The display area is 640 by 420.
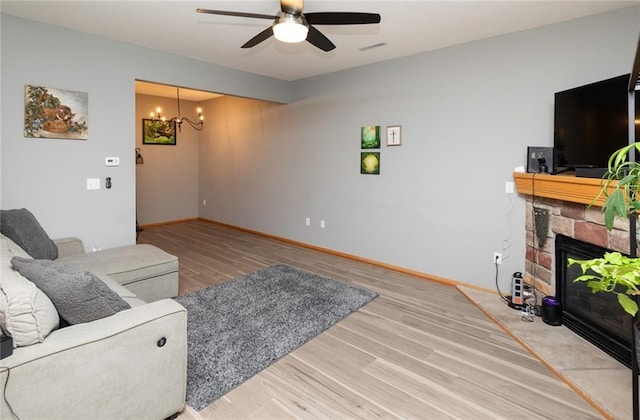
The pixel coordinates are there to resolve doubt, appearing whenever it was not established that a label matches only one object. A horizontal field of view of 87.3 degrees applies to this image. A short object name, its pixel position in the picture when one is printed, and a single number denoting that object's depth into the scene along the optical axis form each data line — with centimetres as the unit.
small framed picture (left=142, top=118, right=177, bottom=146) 706
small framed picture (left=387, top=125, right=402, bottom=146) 432
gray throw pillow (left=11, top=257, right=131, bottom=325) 159
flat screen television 241
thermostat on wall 370
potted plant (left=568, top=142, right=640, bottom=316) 124
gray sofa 136
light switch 360
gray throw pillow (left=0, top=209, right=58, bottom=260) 271
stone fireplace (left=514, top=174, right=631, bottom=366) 237
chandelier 709
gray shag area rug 224
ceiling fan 232
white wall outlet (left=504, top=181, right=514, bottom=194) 348
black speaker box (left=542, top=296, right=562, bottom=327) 278
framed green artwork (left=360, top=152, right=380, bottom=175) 459
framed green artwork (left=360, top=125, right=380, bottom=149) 454
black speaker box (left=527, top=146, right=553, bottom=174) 301
